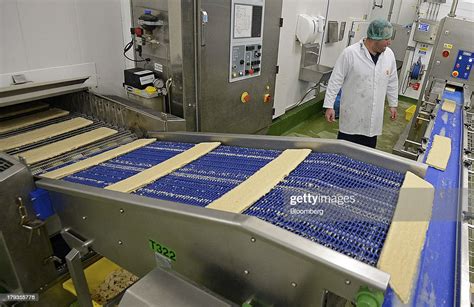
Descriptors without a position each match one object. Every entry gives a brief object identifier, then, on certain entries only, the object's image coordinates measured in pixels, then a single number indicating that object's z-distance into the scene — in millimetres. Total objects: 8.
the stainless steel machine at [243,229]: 711
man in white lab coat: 2508
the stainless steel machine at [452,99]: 1766
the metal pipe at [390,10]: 5473
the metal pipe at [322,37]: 4009
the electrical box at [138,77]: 2090
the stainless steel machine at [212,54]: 2045
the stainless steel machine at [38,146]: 1096
